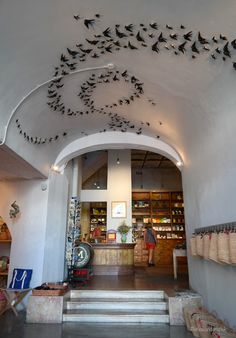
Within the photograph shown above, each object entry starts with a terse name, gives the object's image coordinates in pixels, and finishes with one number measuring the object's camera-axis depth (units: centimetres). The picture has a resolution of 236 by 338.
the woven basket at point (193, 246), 422
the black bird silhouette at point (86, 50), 310
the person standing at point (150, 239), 958
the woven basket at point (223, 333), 266
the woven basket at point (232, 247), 272
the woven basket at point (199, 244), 388
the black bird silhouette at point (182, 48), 280
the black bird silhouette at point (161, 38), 276
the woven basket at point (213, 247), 321
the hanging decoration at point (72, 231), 624
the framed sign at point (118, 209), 952
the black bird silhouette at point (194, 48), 274
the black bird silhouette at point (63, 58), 317
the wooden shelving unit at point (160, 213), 1118
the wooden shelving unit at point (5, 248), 665
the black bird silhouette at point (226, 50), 256
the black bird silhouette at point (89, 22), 264
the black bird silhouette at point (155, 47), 291
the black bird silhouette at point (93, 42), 296
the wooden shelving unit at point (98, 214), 1099
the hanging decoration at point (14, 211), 580
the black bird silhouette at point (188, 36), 264
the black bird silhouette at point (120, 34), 280
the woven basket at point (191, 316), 349
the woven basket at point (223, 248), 289
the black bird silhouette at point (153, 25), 263
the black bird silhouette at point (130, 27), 269
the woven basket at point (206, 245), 358
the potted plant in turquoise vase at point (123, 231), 882
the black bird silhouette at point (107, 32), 278
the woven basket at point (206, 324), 301
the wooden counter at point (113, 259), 801
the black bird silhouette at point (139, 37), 281
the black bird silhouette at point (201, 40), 262
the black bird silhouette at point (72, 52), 309
